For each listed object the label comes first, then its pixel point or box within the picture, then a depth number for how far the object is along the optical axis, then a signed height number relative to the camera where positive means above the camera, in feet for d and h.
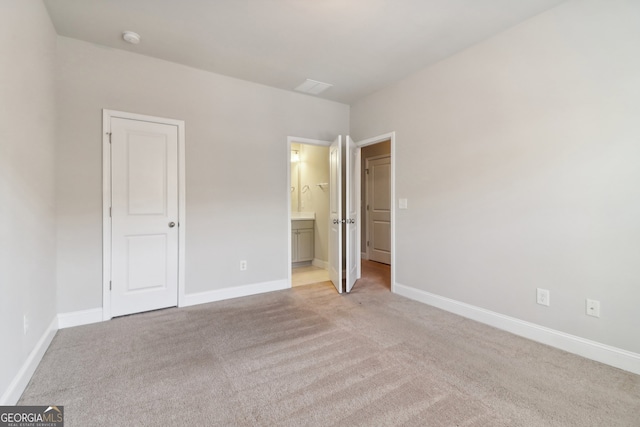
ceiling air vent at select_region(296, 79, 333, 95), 11.89 +5.61
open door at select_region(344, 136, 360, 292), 12.51 +0.24
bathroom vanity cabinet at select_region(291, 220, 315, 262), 16.79 -1.42
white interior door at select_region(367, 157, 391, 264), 18.49 +0.51
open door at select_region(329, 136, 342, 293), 12.32 +0.16
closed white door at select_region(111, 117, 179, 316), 9.46 +0.06
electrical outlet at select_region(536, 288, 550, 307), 7.74 -2.21
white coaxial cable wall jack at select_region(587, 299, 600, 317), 6.92 -2.25
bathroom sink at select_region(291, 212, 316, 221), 16.93 +0.05
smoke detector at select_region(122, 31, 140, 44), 8.43 +5.42
